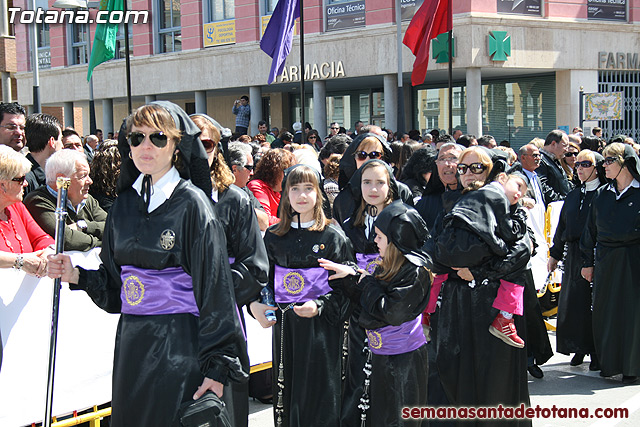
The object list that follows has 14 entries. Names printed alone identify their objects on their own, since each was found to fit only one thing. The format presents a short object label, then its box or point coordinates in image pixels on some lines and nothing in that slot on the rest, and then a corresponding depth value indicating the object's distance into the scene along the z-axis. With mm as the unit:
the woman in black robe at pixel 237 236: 3842
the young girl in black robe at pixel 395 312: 4461
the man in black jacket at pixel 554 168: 9664
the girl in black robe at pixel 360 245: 4816
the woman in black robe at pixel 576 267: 7406
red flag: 14828
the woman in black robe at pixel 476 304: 4902
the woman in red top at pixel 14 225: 4531
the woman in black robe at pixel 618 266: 6754
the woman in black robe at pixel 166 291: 3174
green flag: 14539
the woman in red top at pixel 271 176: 6613
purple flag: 12969
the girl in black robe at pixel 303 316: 4719
